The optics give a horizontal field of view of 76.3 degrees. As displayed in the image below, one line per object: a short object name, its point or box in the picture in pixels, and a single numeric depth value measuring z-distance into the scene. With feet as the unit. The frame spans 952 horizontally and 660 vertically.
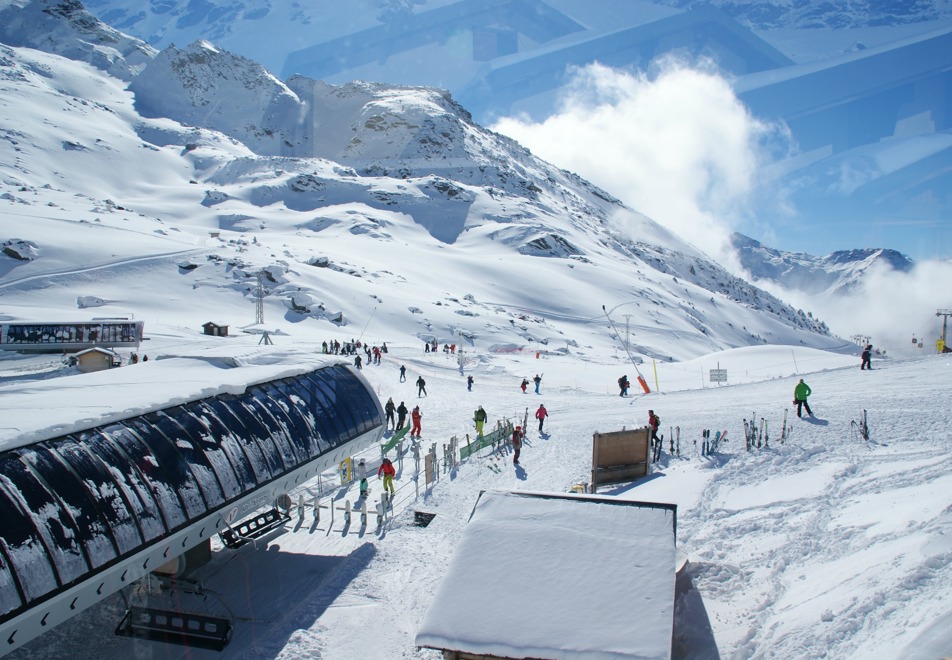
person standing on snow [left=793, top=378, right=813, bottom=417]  58.49
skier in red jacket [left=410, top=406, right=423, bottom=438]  71.00
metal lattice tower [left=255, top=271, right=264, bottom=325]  181.27
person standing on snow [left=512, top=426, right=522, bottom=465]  58.92
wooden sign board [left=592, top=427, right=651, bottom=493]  48.03
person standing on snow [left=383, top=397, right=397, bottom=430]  74.90
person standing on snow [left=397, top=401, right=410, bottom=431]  73.31
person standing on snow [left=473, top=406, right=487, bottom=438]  69.10
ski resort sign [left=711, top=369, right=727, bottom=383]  109.18
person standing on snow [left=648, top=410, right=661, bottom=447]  54.90
